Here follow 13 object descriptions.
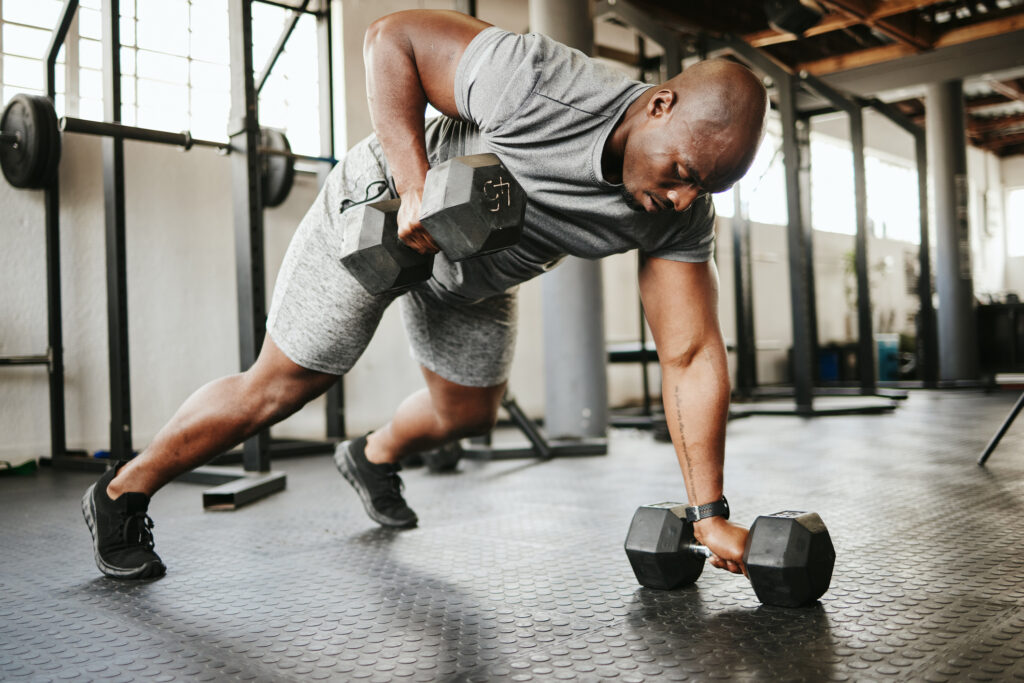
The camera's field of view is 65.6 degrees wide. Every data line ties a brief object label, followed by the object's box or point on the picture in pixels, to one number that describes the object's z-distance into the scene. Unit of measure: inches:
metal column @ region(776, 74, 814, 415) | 182.7
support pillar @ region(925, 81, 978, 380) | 281.3
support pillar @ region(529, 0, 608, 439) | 140.9
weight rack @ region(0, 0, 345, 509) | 98.1
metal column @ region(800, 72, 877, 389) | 225.0
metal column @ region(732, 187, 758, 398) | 232.1
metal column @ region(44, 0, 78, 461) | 127.7
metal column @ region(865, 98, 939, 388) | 266.2
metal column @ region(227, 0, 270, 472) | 98.0
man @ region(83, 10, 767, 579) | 42.8
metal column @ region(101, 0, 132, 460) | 116.2
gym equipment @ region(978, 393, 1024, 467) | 90.9
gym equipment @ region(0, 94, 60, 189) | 118.3
